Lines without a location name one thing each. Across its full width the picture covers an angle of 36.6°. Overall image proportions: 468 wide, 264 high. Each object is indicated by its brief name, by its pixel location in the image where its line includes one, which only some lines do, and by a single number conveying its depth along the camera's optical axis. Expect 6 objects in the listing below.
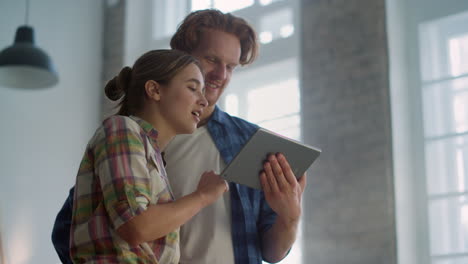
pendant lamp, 5.64
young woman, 1.51
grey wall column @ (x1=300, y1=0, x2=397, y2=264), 5.32
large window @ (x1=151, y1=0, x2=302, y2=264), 6.28
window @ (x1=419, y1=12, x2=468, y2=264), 5.21
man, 1.96
